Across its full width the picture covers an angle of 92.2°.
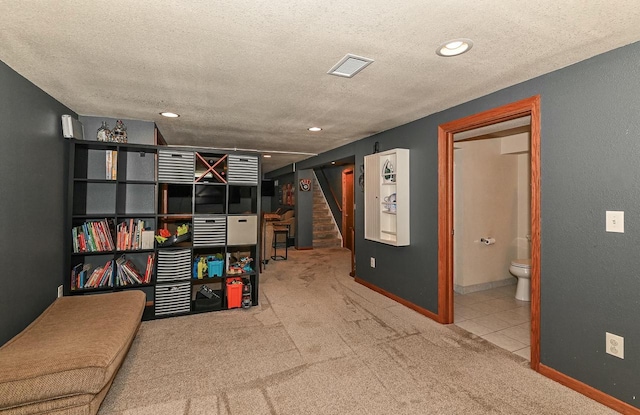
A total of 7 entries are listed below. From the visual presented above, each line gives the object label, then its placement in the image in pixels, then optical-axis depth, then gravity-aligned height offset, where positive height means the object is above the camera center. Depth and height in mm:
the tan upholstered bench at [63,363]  1564 -835
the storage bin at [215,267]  3670 -673
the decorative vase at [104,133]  3346 +853
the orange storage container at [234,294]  3670 -990
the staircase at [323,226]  8234 -396
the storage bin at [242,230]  3744 -230
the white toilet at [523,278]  3939 -842
